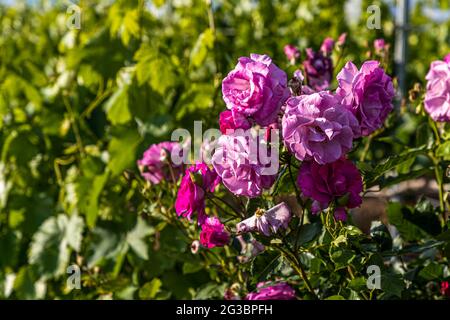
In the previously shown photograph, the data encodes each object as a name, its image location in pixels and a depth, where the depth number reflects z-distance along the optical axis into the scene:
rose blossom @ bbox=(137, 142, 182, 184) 1.75
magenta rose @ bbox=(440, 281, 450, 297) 1.64
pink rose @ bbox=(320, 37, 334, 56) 1.80
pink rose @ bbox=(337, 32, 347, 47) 1.85
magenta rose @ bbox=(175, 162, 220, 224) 1.49
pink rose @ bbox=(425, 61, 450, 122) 1.64
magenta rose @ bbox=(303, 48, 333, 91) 1.77
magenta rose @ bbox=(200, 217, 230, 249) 1.51
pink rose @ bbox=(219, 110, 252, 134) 1.44
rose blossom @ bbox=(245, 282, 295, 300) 1.59
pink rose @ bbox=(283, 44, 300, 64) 1.83
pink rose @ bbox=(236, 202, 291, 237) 1.45
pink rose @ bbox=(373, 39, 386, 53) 1.87
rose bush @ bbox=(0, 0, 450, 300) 1.43
